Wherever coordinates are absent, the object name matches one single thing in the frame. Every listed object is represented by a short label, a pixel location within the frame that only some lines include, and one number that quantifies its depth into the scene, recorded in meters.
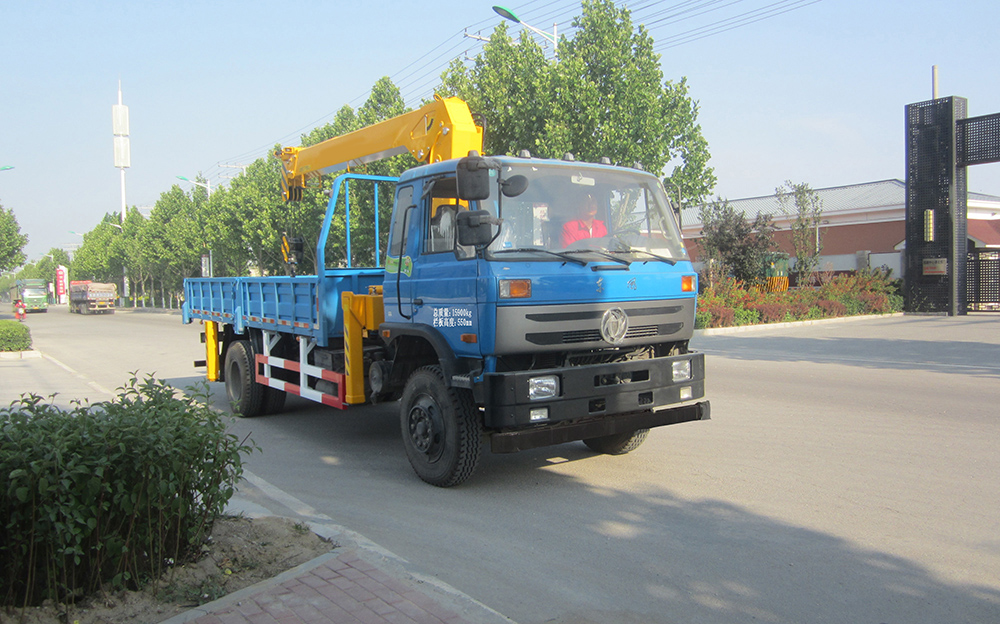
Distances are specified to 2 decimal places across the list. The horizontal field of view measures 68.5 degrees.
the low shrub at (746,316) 21.83
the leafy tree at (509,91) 24.06
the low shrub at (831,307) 24.78
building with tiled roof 38.75
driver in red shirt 5.69
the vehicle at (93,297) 53.56
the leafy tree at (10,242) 42.72
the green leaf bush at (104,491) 3.34
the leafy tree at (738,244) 28.12
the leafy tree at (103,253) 72.84
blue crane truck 5.26
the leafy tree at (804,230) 29.55
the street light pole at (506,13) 20.55
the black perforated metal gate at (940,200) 27.03
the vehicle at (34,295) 57.53
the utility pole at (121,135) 91.06
